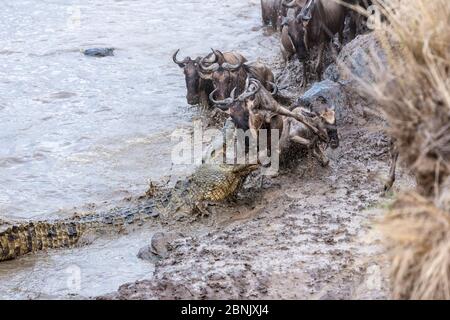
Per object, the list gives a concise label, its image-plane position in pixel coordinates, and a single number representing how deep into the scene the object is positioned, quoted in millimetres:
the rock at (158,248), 13773
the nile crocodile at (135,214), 15117
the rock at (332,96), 18062
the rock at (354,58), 18000
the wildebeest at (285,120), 15750
